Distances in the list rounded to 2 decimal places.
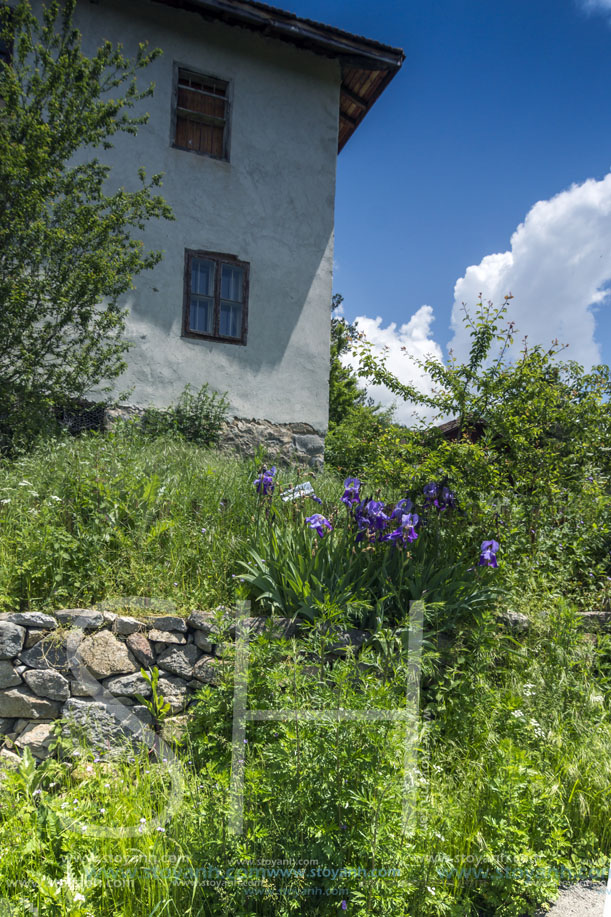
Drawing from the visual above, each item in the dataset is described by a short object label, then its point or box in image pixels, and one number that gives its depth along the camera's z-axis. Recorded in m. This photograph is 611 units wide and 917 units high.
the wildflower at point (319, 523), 3.59
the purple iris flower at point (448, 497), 4.18
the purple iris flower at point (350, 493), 3.91
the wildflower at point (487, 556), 3.60
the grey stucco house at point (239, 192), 8.12
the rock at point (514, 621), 3.87
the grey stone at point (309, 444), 8.91
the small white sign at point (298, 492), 4.51
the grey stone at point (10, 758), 3.02
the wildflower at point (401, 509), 3.74
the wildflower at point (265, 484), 4.13
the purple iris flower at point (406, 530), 3.66
